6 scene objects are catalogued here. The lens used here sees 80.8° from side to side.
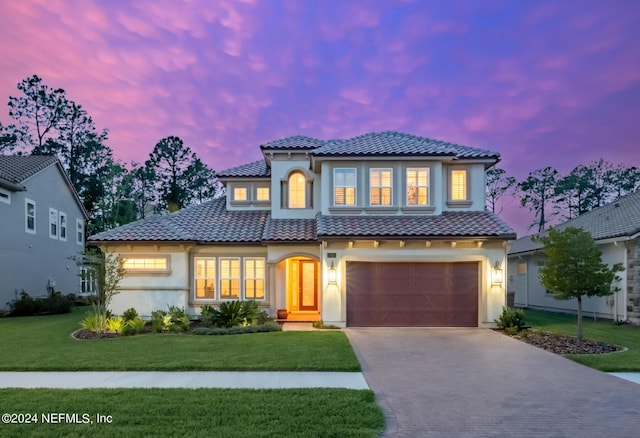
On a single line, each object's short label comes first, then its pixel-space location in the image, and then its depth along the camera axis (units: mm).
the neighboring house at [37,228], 18656
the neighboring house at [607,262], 14438
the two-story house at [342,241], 13445
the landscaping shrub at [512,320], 12609
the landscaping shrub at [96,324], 12023
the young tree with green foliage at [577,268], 10516
